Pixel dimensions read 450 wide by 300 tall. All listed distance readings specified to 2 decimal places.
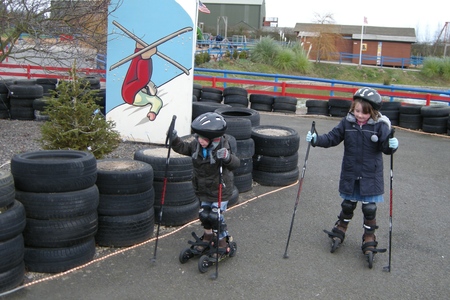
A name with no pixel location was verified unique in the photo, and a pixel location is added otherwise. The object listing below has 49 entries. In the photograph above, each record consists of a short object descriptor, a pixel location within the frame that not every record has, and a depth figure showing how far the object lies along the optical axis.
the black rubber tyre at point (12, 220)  4.41
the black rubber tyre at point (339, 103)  17.39
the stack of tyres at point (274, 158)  8.46
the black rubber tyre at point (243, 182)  7.98
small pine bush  7.82
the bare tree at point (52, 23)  9.17
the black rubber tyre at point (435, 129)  14.73
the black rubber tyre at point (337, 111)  17.49
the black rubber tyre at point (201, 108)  10.60
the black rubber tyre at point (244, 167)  7.96
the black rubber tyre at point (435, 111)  14.76
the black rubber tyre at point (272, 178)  8.55
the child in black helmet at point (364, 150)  5.63
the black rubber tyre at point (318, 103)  17.95
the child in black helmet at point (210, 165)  5.17
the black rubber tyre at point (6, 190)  4.45
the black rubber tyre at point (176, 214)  6.38
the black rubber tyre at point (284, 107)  18.19
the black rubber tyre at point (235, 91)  18.30
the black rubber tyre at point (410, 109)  15.46
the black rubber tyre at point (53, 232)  4.91
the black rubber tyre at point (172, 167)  6.30
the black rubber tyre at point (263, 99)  18.31
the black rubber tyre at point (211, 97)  18.38
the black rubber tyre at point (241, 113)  9.35
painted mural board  10.05
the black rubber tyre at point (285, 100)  18.14
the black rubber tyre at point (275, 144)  8.45
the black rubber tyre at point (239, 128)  7.92
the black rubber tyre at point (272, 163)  8.54
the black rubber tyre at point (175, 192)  6.32
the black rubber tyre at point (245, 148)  7.98
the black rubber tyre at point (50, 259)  4.96
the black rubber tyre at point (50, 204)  4.89
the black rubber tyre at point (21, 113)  12.99
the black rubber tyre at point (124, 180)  5.55
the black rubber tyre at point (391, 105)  15.95
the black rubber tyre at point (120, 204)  5.55
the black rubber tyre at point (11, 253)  4.41
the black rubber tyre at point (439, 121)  14.72
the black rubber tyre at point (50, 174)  4.90
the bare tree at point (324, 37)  50.81
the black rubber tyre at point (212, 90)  18.45
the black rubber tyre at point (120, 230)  5.59
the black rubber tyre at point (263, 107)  18.38
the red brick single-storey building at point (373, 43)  57.38
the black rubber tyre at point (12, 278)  4.45
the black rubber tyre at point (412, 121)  15.44
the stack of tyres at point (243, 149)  7.95
